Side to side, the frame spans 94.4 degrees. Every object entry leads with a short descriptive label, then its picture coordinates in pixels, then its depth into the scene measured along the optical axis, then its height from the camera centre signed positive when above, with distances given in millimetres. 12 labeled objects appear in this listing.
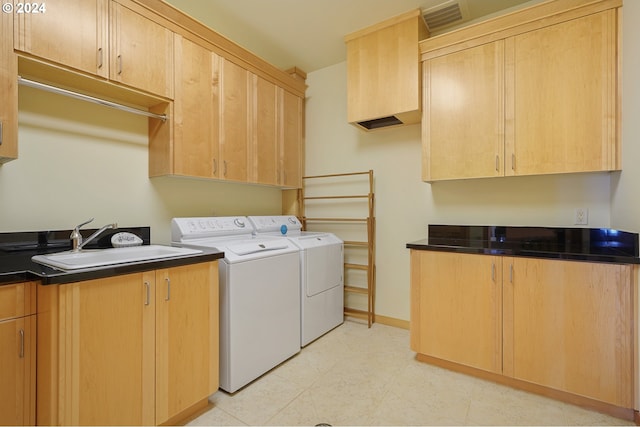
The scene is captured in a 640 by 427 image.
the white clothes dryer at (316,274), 2361 -520
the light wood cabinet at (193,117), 2029 +690
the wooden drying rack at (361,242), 2854 -290
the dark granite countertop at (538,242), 1612 -202
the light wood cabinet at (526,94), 1760 +795
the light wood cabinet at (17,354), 1107 -539
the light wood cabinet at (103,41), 1451 +941
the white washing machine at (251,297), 1770 -549
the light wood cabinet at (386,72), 2309 +1165
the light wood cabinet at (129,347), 1119 -591
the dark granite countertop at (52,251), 1105 -220
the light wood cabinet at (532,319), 1551 -635
